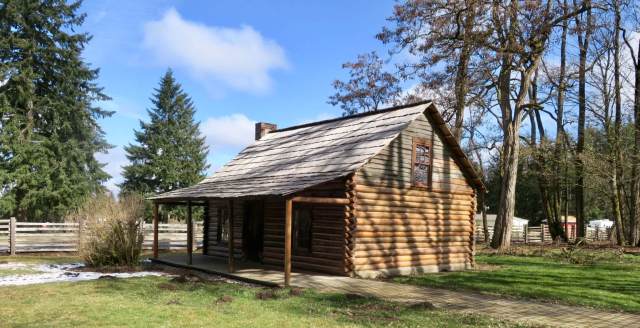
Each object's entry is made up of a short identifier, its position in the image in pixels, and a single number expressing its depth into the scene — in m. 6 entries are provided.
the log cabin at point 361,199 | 15.12
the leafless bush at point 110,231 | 16.31
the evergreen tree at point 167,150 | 43.66
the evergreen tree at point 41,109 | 32.44
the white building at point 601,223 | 63.91
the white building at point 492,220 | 54.69
